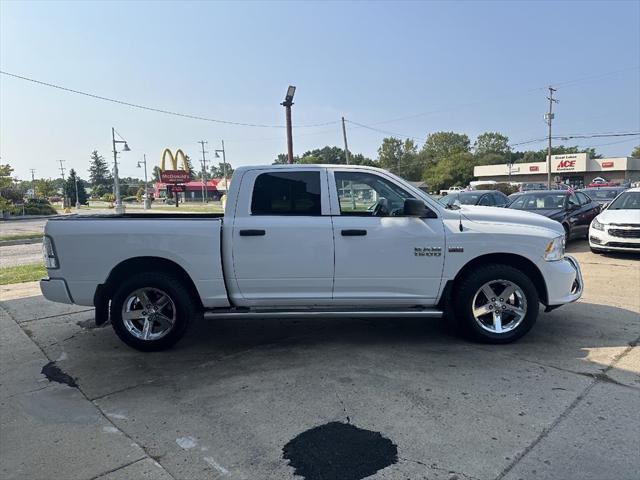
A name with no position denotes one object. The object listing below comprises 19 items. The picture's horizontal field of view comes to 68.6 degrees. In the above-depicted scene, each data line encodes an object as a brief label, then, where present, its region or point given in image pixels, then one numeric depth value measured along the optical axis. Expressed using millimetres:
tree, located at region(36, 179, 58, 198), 66625
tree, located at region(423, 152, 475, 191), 86875
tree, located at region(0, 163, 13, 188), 25130
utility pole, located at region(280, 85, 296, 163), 15159
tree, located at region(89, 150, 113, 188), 135875
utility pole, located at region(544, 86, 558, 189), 52750
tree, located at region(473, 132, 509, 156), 125562
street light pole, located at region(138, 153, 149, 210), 44797
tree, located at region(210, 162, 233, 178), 153100
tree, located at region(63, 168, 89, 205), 73500
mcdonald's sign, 56812
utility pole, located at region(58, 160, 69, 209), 57631
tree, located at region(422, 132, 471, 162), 118438
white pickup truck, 4785
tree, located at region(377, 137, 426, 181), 119125
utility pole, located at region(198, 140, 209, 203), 70750
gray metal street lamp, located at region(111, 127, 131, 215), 32375
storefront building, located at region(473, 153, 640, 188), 69500
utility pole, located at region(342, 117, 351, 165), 40062
